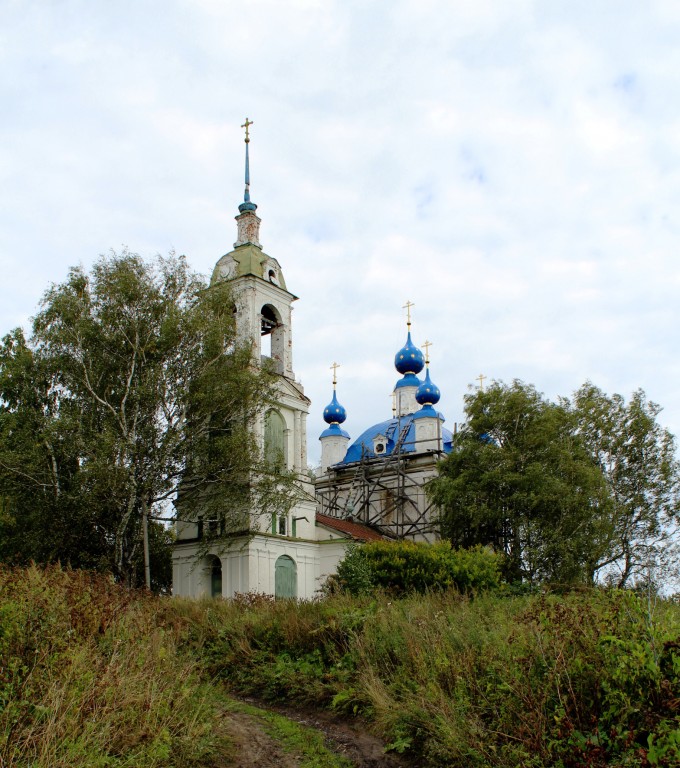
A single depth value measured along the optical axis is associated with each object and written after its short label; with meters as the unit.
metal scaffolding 35.53
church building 27.62
